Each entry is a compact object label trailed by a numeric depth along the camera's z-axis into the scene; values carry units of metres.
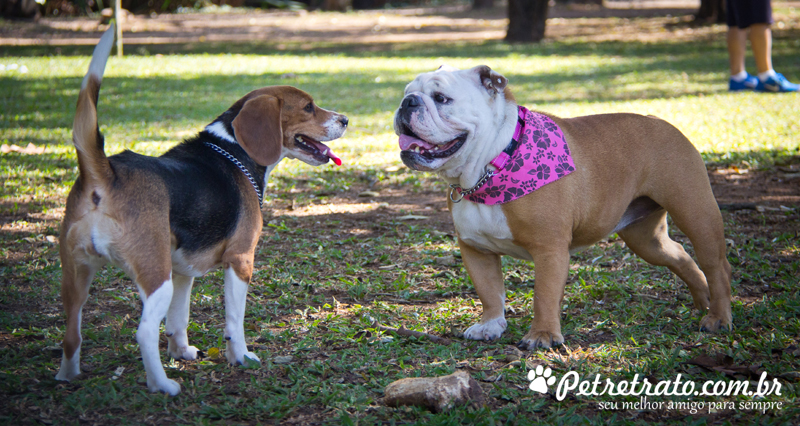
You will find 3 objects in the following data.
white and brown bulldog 3.83
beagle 3.13
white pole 16.62
